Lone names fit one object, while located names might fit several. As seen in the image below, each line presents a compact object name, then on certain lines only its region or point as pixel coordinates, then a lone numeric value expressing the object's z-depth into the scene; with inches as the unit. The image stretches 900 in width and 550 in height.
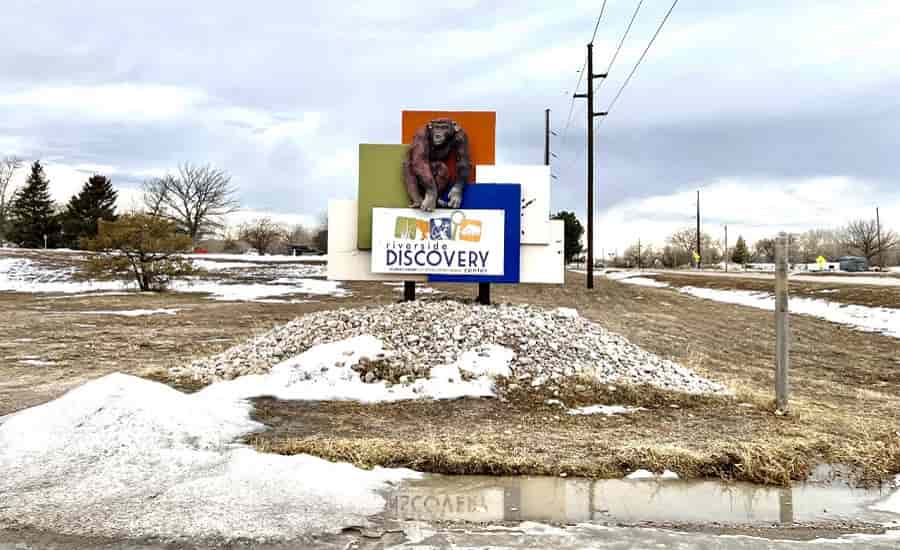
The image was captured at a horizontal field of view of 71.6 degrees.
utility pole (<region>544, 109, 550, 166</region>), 1464.1
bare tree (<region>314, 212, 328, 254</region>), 3415.8
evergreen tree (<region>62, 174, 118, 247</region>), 2393.0
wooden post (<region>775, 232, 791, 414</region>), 245.4
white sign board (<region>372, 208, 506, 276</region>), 408.2
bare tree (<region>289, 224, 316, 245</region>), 4126.5
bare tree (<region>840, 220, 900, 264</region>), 2908.5
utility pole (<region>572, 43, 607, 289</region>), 1030.4
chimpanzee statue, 401.4
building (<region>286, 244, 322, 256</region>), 3233.3
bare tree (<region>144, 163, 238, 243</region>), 2647.6
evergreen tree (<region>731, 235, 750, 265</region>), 4001.5
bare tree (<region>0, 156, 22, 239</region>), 2839.6
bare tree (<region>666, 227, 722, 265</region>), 4077.3
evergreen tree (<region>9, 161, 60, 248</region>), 2428.6
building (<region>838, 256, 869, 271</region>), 2274.9
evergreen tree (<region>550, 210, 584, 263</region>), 2028.8
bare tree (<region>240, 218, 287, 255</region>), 3184.1
